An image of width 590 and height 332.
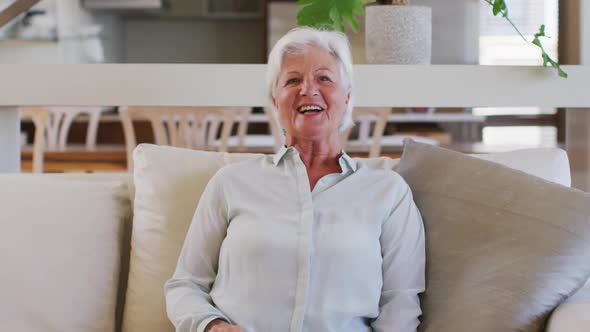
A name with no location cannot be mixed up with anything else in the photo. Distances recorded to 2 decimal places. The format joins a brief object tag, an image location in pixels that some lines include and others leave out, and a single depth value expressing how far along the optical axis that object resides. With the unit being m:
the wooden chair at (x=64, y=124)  5.29
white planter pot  2.18
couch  1.69
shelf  2.13
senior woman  1.51
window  7.42
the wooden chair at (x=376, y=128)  3.46
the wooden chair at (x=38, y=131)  3.97
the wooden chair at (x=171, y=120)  3.57
